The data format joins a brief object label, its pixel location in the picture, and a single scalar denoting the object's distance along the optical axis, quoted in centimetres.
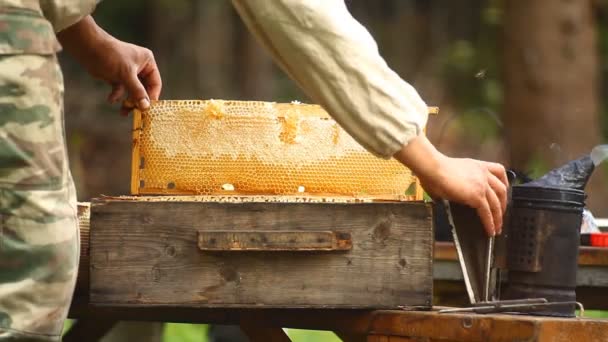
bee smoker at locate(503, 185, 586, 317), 382
